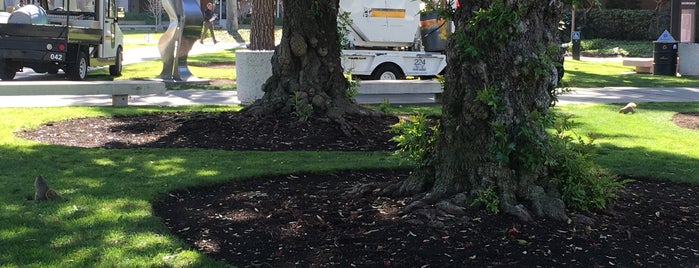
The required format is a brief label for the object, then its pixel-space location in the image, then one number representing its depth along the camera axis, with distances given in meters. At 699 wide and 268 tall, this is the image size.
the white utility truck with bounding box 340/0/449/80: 18.00
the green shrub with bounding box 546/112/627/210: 5.76
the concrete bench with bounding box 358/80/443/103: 14.49
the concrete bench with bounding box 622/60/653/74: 24.44
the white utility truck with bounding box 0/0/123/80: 17.27
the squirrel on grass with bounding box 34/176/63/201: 6.44
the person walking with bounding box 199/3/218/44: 37.91
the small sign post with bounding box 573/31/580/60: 30.97
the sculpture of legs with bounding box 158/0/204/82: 18.38
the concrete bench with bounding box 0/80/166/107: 12.38
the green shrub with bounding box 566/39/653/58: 33.09
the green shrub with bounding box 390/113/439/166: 6.07
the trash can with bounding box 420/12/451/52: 20.07
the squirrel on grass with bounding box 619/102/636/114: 13.65
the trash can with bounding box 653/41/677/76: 23.14
